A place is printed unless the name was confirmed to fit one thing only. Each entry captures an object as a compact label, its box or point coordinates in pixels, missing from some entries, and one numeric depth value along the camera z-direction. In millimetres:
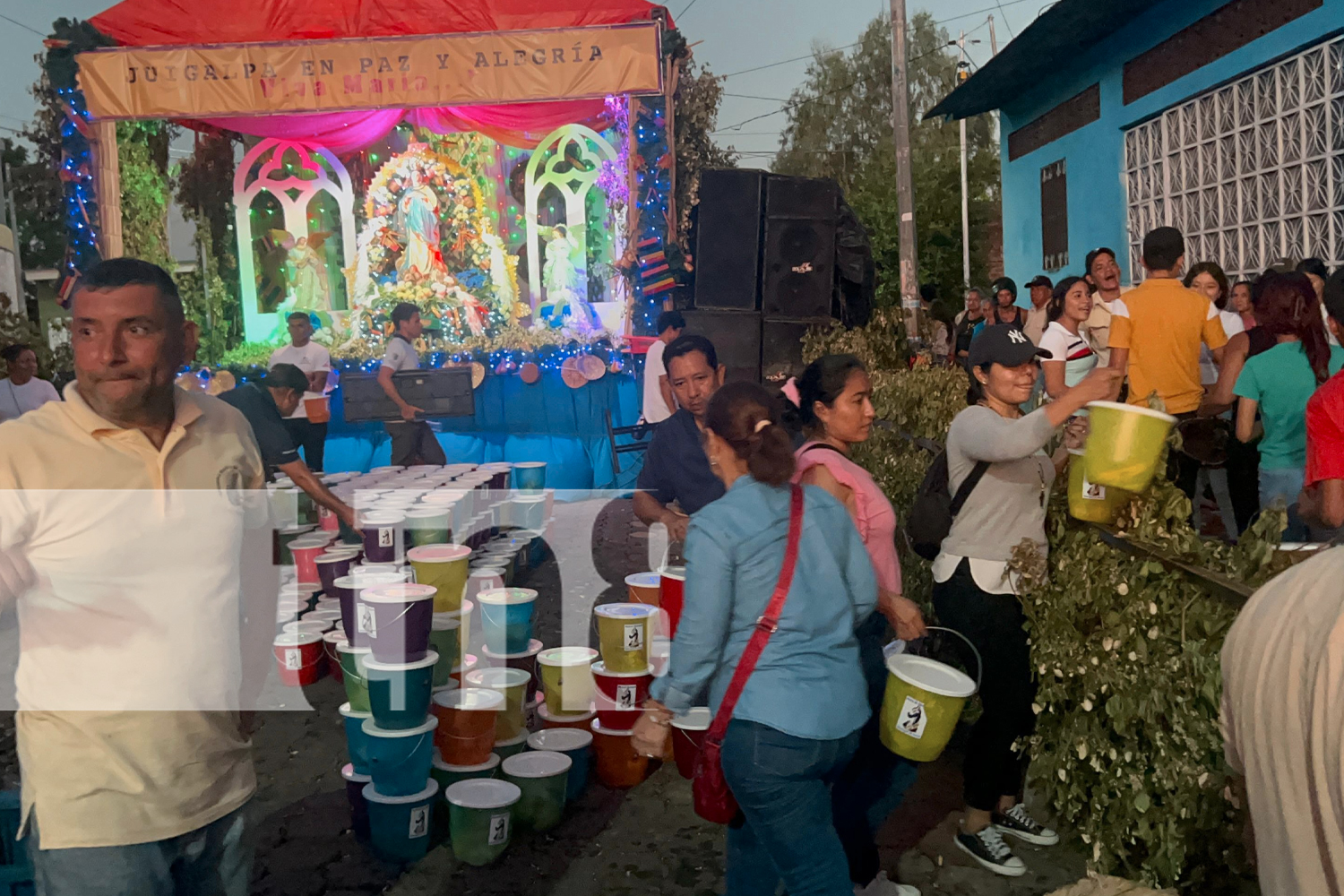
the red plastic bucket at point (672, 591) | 4719
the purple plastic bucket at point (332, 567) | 5711
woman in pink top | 3189
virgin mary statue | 16984
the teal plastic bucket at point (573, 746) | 4359
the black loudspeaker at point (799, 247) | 9852
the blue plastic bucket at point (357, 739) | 3922
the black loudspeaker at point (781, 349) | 9984
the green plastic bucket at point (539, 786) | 4074
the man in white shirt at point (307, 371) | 9461
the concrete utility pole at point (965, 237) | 32250
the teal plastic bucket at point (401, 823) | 3854
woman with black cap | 3609
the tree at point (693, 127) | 13141
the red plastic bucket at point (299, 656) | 5316
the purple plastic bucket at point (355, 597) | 4213
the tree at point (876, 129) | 39969
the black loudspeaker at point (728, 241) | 9852
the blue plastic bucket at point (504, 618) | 4574
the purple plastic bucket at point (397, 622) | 3924
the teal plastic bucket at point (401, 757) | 3799
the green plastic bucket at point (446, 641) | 4379
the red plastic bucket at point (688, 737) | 4047
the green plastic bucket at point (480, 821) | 3820
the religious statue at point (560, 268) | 17156
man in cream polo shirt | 2051
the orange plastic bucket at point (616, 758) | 4531
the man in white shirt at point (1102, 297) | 6711
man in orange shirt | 5602
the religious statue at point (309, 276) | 17797
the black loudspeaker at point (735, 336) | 10039
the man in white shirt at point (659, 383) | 9852
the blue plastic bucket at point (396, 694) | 3799
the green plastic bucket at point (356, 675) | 4035
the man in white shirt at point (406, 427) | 9459
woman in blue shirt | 2578
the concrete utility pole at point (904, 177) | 15648
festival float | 12422
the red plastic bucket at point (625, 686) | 4406
